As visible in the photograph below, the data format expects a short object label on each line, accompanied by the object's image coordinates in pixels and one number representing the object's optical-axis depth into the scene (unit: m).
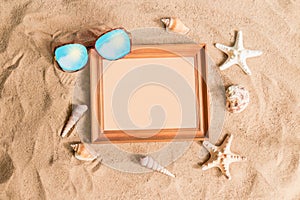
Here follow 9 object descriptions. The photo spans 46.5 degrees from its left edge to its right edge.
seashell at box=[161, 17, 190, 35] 1.34
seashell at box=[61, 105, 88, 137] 1.32
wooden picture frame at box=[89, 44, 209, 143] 1.32
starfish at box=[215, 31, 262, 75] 1.35
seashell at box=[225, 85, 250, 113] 1.32
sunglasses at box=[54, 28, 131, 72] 1.21
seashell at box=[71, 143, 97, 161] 1.31
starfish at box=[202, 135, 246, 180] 1.32
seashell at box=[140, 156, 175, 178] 1.31
